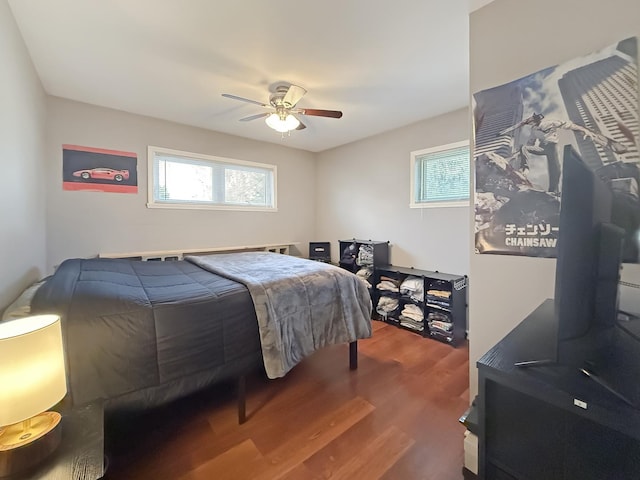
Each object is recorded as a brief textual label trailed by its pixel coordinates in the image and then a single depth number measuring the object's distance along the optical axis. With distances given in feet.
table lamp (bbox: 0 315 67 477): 2.69
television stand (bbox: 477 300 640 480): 2.35
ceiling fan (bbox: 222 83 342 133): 7.99
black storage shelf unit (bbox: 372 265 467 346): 9.58
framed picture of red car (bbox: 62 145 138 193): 9.45
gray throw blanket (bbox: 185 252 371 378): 5.79
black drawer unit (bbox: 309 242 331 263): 14.79
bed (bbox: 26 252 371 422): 4.13
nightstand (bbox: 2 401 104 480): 2.77
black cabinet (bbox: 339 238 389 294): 12.01
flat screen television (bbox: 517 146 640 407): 2.73
